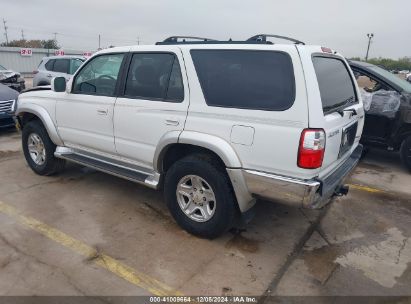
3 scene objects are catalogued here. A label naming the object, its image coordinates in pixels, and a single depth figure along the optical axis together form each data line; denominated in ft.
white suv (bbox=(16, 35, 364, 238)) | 9.61
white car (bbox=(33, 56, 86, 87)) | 39.70
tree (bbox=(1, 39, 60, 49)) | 183.40
